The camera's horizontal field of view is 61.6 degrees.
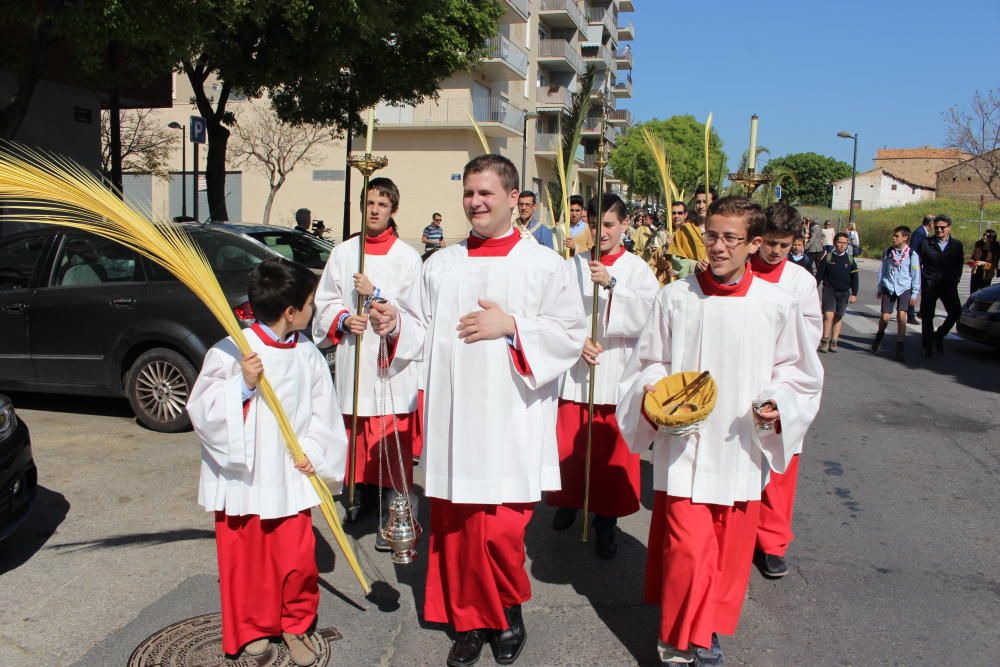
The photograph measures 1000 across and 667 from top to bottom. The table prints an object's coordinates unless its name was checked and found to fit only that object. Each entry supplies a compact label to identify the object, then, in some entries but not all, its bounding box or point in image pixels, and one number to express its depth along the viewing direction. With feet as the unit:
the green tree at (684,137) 203.01
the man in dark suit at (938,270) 38.83
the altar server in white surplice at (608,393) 15.53
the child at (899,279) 38.34
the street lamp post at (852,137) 126.51
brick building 200.75
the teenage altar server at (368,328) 15.62
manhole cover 11.27
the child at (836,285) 39.29
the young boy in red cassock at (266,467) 10.46
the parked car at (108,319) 21.98
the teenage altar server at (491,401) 11.23
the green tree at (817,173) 335.20
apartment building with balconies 118.93
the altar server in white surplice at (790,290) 14.66
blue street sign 40.89
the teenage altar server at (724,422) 10.86
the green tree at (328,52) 36.76
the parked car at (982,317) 38.37
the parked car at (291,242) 24.71
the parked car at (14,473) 13.74
